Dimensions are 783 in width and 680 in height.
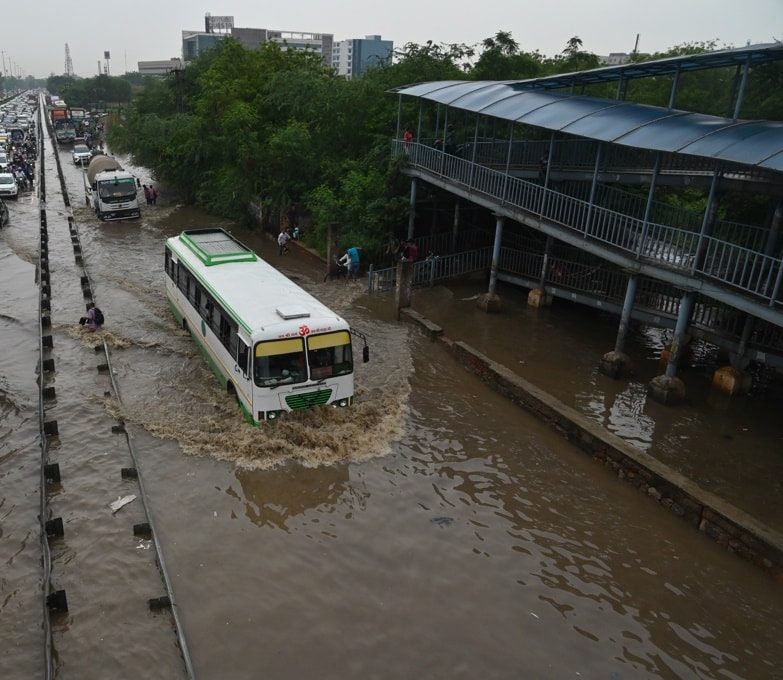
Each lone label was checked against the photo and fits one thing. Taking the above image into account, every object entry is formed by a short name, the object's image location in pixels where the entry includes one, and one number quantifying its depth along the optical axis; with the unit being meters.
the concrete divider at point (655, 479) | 8.99
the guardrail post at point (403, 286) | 18.23
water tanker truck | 31.50
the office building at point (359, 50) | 147.70
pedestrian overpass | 12.46
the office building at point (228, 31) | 145.50
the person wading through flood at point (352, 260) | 22.42
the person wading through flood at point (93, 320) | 17.05
